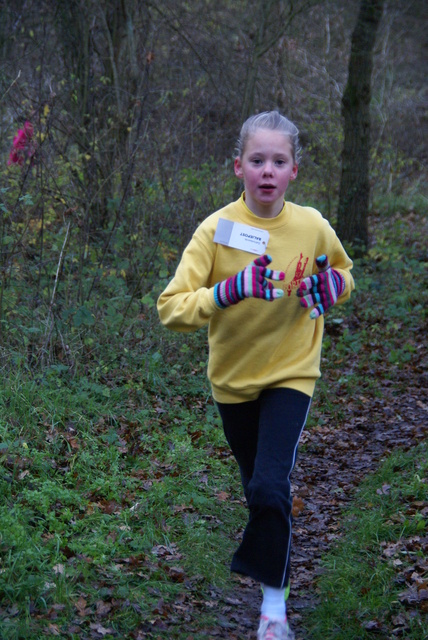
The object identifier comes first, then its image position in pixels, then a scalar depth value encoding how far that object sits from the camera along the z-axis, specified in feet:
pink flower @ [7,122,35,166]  23.13
